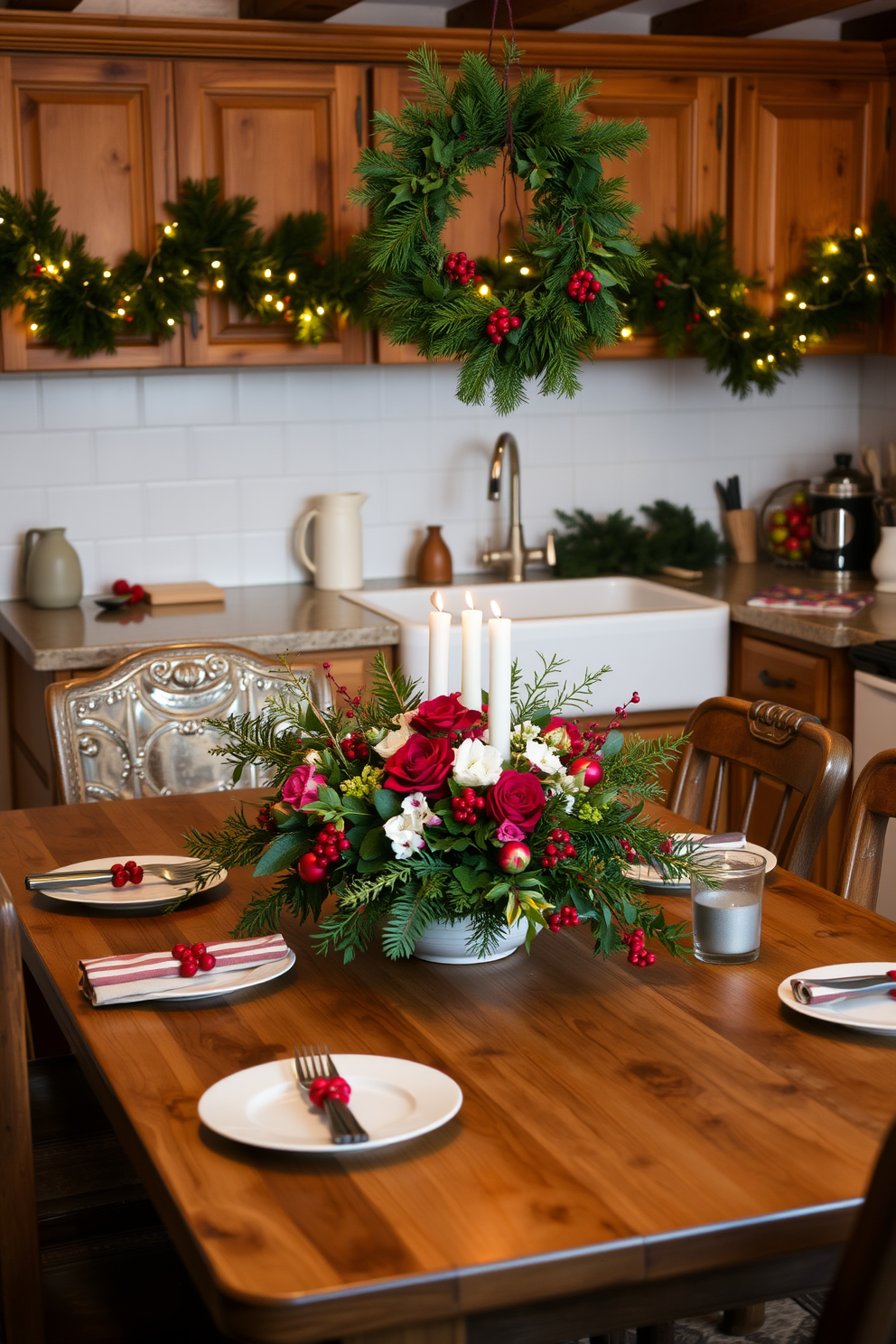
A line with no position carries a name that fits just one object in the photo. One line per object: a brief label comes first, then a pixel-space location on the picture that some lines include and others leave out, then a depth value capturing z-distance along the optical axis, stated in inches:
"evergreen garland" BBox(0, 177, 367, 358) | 121.3
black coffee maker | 148.3
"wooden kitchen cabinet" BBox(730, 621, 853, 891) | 125.2
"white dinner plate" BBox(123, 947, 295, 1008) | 59.4
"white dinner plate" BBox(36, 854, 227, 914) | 70.6
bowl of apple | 156.1
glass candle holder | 62.1
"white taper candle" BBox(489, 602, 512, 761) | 58.1
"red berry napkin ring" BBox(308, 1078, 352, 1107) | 48.5
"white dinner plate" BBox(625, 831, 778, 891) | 73.4
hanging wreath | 81.0
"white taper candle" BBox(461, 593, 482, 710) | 59.7
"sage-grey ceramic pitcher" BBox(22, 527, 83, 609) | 133.1
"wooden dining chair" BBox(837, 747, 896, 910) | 76.6
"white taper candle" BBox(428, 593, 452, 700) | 61.7
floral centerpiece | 58.0
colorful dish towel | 131.3
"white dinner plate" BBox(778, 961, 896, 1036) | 55.4
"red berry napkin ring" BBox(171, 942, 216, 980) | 60.5
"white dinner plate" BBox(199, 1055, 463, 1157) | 46.8
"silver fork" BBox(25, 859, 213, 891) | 72.4
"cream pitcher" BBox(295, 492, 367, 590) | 142.6
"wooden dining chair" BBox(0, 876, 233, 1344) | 53.0
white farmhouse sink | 125.9
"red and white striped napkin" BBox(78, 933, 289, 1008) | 59.1
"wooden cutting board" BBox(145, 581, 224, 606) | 137.1
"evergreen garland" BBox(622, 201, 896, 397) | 139.7
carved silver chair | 98.1
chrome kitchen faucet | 148.8
